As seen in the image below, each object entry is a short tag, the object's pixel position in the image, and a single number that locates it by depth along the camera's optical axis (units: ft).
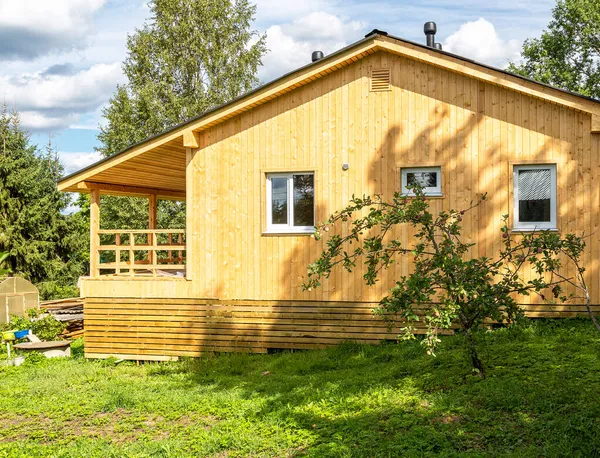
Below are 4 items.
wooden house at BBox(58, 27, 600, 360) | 35.99
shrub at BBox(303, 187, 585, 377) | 24.03
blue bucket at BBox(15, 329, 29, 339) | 51.67
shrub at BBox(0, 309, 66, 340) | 57.77
